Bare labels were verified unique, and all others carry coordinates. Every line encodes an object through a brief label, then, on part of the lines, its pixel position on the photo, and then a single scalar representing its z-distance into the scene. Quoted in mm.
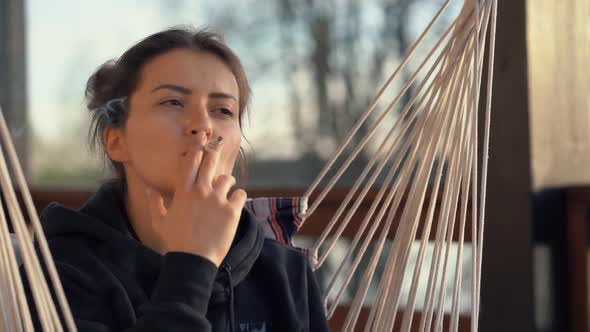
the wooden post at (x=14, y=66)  3465
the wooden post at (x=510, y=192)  1643
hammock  1142
